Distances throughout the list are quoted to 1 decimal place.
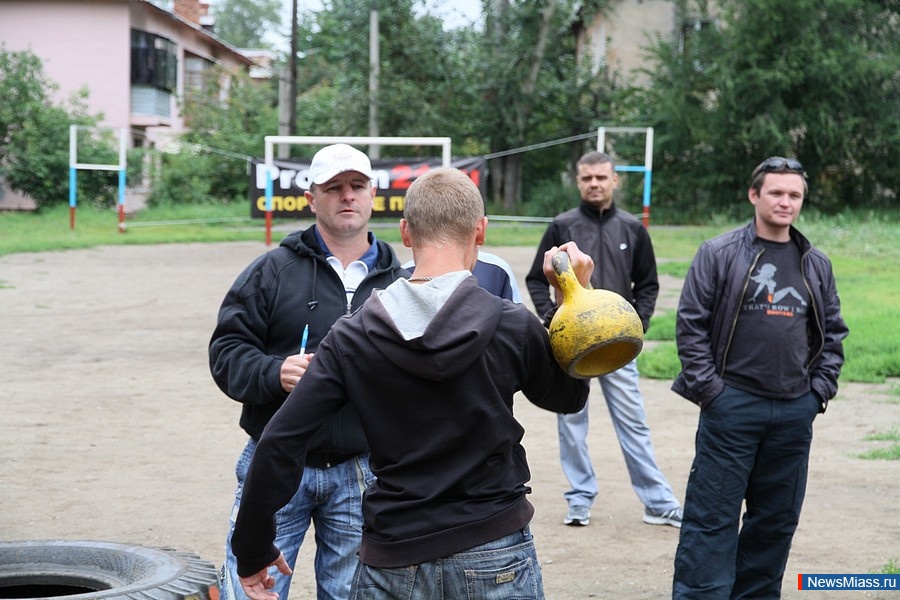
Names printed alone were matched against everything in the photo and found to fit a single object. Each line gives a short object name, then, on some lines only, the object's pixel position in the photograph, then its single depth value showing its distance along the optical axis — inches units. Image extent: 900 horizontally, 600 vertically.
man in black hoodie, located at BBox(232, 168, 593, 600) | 107.7
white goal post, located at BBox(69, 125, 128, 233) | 1008.2
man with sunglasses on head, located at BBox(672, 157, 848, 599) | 193.5
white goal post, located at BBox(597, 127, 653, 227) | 1019.4
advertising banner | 949.8
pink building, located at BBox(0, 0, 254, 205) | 1688.0
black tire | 154.4
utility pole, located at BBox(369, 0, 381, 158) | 1398.9
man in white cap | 146.0
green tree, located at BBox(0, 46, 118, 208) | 1413.6
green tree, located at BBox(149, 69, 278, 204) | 1534.2
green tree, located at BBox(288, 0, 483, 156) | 1472.7
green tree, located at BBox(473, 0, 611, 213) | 1466.5
